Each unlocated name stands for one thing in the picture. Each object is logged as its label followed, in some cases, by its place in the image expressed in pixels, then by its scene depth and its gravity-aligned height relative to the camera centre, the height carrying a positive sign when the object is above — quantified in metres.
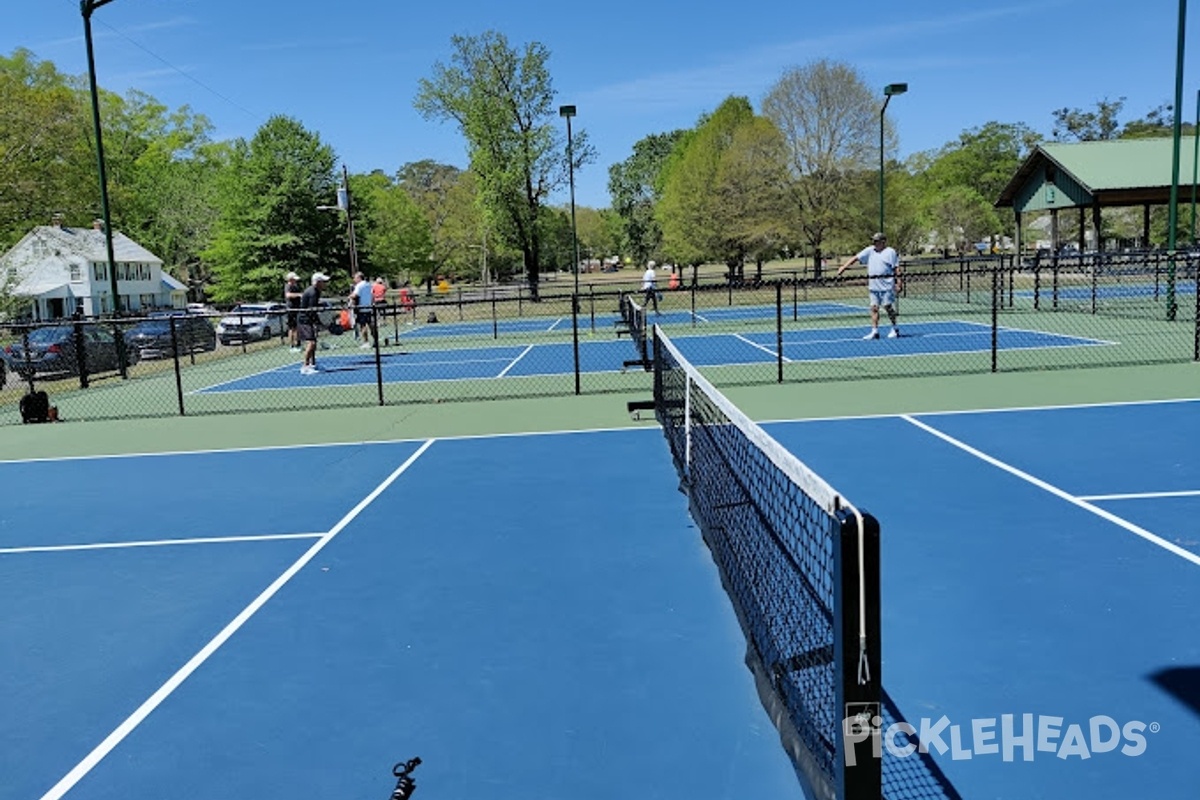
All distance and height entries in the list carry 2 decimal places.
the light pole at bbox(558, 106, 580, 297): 36.22 +6.77
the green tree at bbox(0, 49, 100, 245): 36.53 +6.35
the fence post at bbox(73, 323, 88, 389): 18.86 -1.09
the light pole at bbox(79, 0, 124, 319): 18.67 +3.86
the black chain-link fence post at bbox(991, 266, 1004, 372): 14.18 -0.62
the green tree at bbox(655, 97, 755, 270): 48.19 +4.58
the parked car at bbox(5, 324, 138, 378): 22.25 -1.06
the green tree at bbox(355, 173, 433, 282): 71.75 +4.95
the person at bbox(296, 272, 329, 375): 18.61 -0.48
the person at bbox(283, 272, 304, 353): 20.38 +0.14
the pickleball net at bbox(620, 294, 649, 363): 15.73 -0.80
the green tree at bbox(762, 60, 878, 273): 44.72 +6.69
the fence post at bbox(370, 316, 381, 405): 13.92 -1.00
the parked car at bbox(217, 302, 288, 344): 32.34 -0.93
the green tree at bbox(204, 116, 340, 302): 56.06 +5.35
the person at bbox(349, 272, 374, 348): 21.83 -0.03
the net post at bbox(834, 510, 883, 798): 2.62 -1.08
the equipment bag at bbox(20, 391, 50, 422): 14.62 -1.52
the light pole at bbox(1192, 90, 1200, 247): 27.14 +3.29
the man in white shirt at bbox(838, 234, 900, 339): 17.91 +0.01
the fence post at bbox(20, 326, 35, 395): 14.48 -0.87
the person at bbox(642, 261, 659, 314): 26.52 +0.19
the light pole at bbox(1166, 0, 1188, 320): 18.47 +2.35
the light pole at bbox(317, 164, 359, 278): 33.81 +3.54
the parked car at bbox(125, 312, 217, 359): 27.14 -1.04
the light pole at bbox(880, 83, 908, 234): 33.50 +6.60
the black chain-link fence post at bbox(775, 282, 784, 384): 14.26 -1.02
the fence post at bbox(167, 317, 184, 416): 14.39 -0.81
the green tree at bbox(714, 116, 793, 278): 45.91 +4.54
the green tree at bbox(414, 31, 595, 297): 48.12 +8.67
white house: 58.75 +2.55
